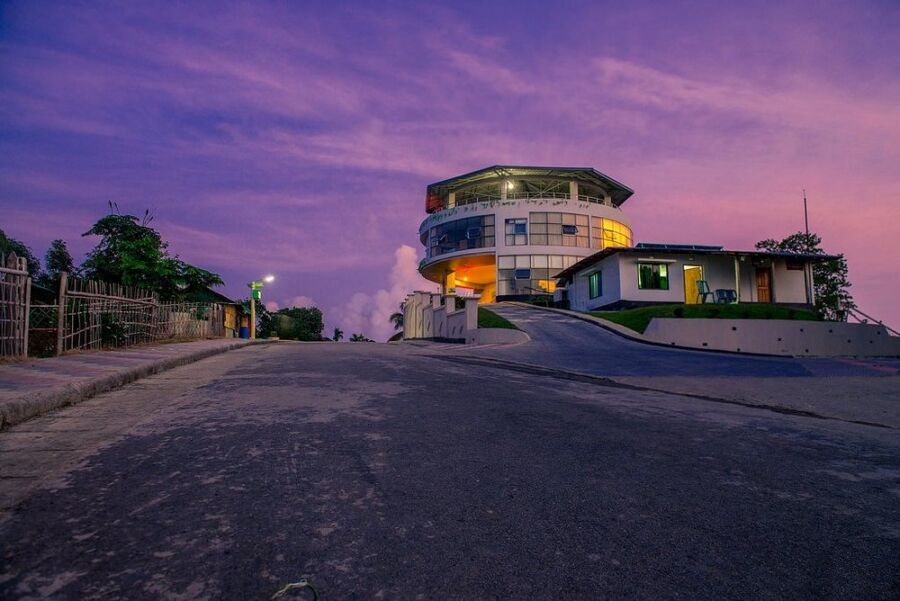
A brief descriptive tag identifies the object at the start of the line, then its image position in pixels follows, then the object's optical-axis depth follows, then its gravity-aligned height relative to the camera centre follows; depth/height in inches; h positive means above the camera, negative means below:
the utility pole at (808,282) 1243.8 +97.4
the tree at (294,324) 1945.1 +30.6
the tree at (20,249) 987.6 +188.9
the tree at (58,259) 1438.2 +212.7
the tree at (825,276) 1427.2 +127.8
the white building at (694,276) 1157.7 +113.3
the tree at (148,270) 892.6 +112.3
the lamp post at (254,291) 1269.7 +100.3
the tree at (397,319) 1834.4 +35.9
